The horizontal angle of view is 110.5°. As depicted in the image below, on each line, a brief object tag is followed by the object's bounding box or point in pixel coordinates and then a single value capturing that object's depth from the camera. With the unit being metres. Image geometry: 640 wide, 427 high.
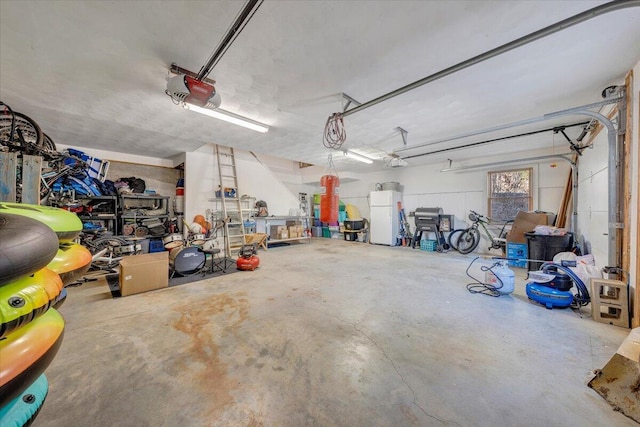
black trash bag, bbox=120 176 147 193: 5.30
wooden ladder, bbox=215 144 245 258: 6.10
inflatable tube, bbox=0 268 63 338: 0.85
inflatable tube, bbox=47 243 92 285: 1.70
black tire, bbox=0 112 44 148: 2.29
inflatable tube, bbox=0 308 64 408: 0.82
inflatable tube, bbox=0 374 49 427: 0.93
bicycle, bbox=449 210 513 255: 5.68
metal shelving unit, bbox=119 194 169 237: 4.99
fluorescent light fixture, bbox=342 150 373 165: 5.54
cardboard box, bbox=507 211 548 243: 4.67
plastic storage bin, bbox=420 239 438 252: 6.44
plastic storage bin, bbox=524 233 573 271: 3.73
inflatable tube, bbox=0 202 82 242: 1.28
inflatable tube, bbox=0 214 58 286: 0.85
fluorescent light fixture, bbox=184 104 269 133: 3.13
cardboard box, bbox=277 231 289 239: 7.25
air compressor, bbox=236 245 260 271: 4.28
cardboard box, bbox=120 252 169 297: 3.05
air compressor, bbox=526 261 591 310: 2.55
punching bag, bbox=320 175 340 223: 4.68
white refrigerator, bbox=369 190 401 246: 7.19
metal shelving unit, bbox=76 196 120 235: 4.50
